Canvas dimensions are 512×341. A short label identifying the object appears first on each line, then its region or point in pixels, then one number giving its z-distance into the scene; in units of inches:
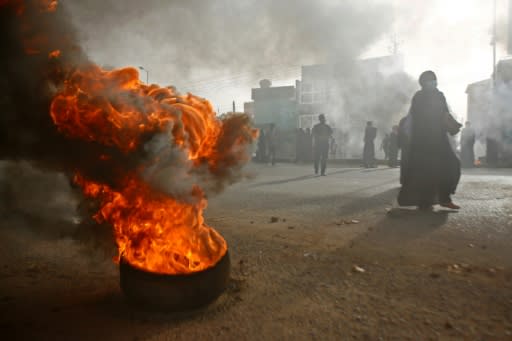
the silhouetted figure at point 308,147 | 836.6
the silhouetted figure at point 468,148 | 636.1
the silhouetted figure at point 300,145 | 840.3
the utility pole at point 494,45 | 935.8
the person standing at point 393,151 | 653.3
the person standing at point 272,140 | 735.5
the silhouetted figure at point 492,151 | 639.1
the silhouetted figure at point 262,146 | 831.7
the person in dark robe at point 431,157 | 202.2
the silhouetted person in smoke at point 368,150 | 642.8
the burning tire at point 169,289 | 83.0
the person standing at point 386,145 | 868.9
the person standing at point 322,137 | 481.9
